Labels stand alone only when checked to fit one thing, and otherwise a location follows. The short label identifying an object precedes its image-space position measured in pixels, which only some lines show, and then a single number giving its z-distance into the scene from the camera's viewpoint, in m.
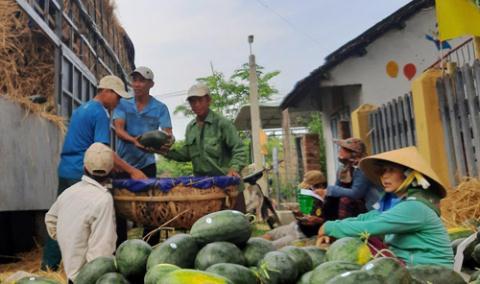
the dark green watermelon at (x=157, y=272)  1.77
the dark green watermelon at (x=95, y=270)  2.15
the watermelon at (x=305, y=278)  1.86
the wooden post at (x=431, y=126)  6.80
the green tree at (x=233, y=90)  25.47
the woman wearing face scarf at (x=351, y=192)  4.84
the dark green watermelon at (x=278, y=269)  1.85
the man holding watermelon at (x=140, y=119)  4.79
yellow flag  4.94
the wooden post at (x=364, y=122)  9.33
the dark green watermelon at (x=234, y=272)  1.77
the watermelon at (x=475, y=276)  1.80
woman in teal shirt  2.68
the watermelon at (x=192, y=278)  1.58
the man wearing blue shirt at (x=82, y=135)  4.23
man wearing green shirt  4.95
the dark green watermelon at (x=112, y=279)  2.03
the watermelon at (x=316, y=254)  2.17
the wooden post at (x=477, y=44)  6.80
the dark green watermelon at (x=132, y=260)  2.18
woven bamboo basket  3.61
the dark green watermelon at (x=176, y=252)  2.05
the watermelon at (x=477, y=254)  2.36
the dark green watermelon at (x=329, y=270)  1.68
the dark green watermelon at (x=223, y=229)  2.21
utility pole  12.85
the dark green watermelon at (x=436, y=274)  1.78
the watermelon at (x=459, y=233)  3.61
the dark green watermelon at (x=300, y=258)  1.97
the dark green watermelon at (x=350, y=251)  2.02
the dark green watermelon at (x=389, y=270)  1.51
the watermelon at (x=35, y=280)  1.94
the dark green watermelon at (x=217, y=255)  2.00
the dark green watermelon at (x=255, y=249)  2.16
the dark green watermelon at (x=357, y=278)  1.44
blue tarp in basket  3.62
